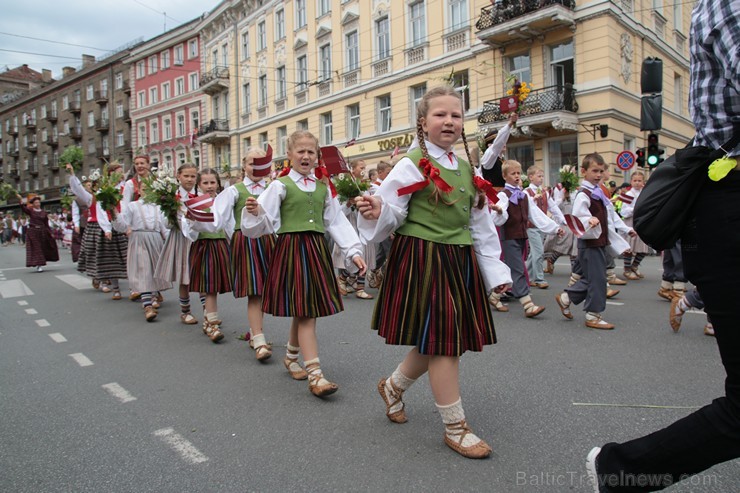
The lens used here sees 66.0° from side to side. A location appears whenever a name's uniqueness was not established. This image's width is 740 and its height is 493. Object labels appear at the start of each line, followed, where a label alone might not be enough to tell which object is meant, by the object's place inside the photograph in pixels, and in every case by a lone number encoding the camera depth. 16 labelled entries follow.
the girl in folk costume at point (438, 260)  3.00
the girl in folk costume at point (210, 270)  6.04
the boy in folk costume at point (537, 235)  8.62
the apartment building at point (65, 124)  57.38
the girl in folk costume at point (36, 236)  15.40
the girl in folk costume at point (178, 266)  7.25
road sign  17.91
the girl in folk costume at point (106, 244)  9.45
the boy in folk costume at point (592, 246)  6.04
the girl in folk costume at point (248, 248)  5.25
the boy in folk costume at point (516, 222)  7.21
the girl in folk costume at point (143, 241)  7.93
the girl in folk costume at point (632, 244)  9.85
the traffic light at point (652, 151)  14.43
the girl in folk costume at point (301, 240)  4.24
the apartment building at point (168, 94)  45.50
